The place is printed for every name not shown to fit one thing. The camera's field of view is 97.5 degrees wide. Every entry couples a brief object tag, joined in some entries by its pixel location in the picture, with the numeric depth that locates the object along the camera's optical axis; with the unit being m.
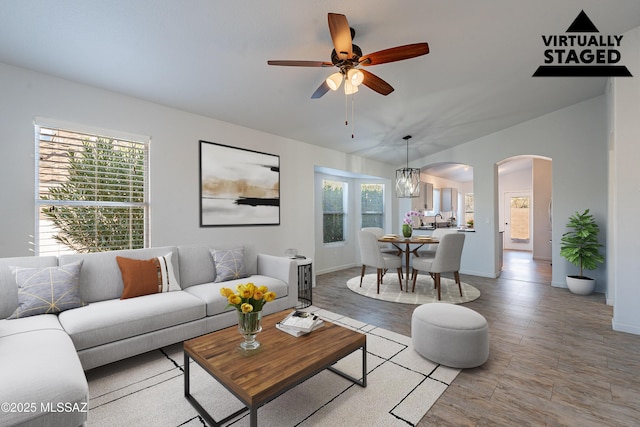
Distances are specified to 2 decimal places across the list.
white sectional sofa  1.28
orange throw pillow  2.61
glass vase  1.75
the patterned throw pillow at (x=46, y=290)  2.15
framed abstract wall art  3.71
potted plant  4.36
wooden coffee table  1.44
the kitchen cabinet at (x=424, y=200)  7.73
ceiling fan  1.92
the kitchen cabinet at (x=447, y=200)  9.63
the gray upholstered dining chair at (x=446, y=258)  4.17
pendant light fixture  5.80
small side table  3.94
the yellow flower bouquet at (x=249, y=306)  1.72
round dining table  4.41
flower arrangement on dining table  4.94
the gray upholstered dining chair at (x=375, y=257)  4.56
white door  9.83
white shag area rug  1.72
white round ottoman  2.24
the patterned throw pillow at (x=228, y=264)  3.25
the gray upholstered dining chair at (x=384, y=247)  5.06
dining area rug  4.13
